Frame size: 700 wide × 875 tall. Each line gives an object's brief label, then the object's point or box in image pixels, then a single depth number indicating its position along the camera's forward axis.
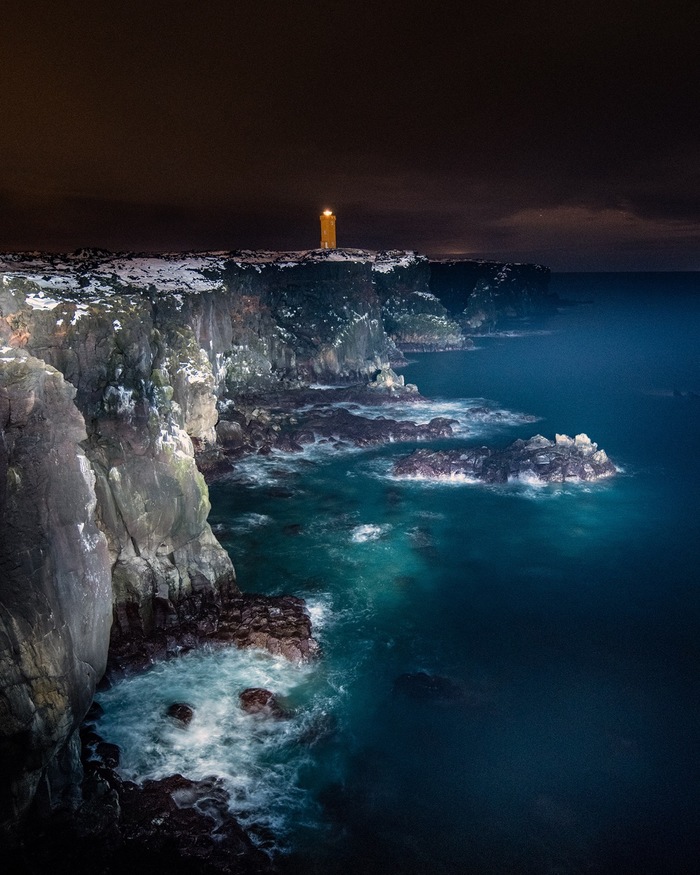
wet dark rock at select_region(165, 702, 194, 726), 24.06
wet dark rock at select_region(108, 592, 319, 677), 27.56
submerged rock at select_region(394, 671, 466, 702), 26.60
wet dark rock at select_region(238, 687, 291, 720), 24.80
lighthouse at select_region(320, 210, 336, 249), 139.12
